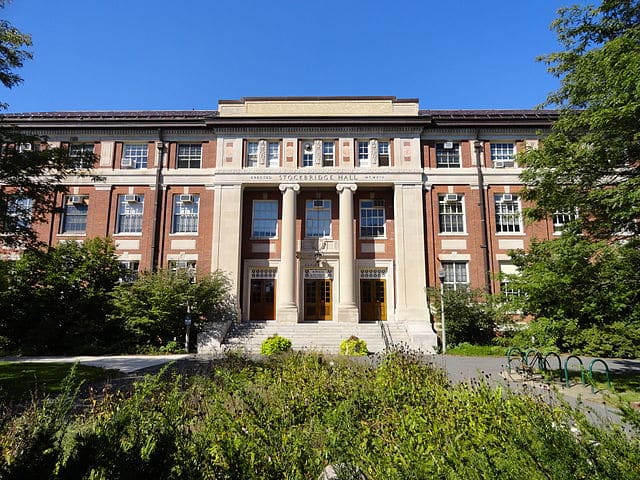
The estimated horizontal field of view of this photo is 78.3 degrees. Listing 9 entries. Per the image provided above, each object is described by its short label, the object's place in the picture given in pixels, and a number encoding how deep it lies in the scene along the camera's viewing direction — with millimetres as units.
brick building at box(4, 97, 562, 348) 22234
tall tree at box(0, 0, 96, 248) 9352
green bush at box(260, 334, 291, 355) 16156
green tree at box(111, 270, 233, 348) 18109
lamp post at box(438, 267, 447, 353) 17708
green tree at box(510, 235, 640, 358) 8633
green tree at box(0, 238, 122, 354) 17625
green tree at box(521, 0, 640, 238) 8320
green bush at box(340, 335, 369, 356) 16359
